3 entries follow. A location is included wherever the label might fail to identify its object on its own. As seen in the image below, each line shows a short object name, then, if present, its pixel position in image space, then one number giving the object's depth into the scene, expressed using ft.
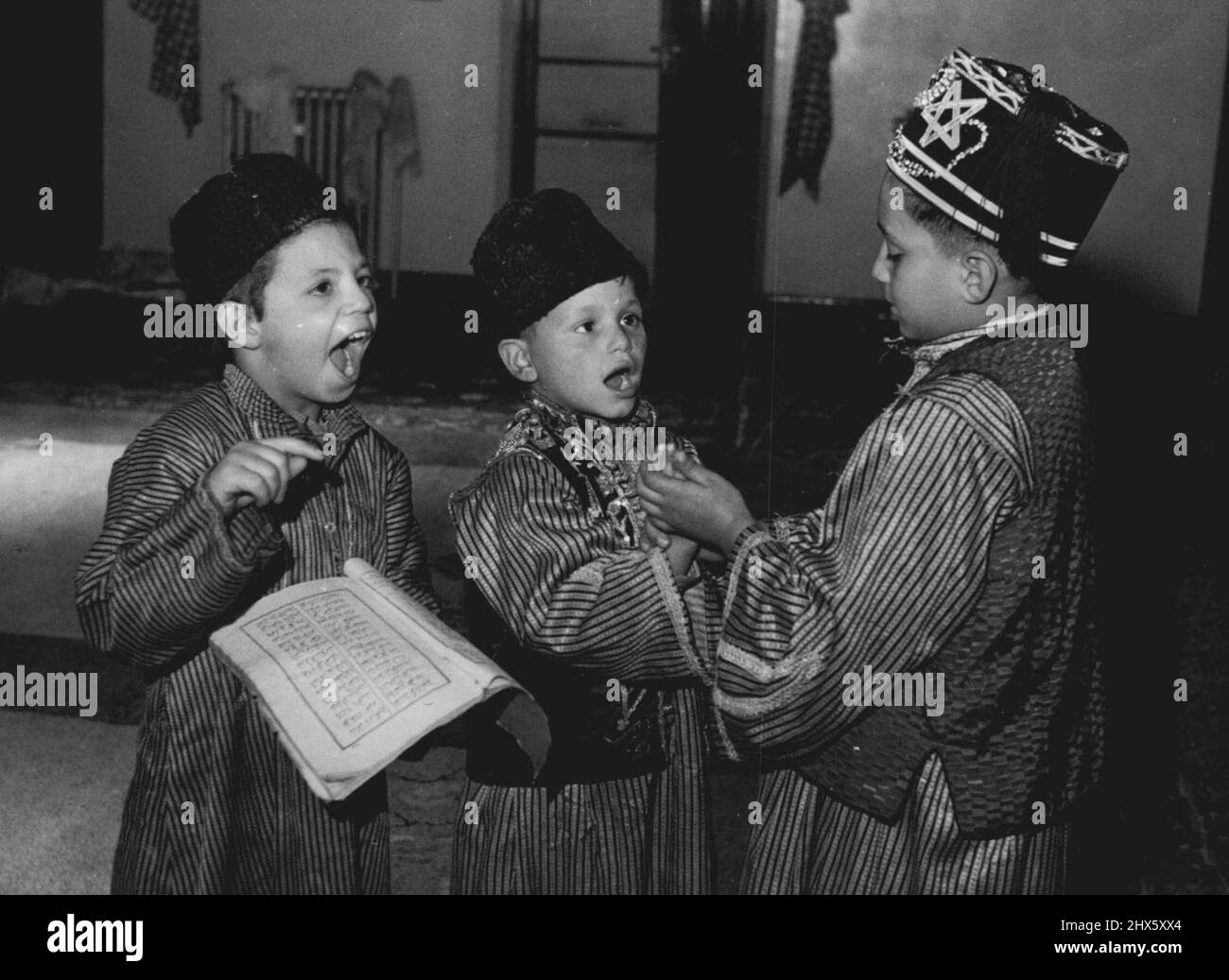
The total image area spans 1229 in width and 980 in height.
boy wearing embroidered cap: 5.34
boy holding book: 6.45
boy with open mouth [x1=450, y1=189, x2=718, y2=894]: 6.43
